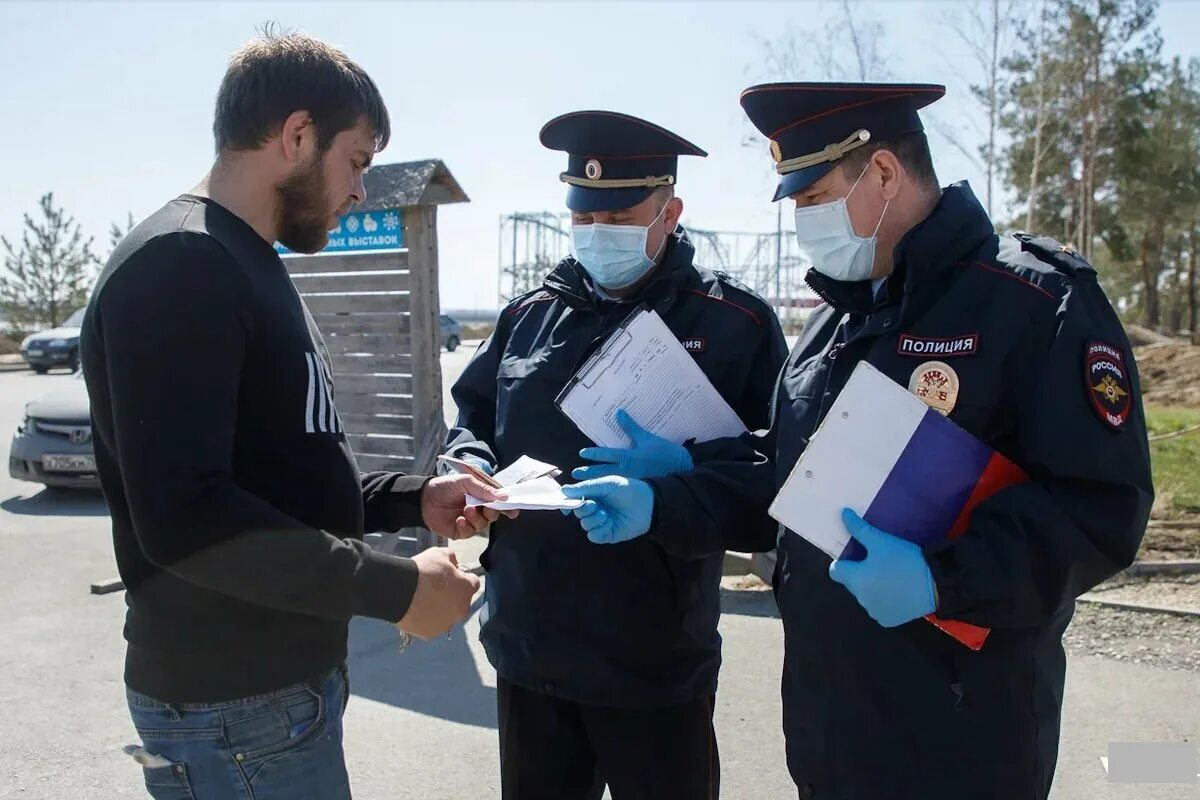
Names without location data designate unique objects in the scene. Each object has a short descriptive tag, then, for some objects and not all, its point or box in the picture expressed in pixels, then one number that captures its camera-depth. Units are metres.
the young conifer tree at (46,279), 29.08
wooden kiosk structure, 5.66
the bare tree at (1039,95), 14.68
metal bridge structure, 17.92
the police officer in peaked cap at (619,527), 2.30
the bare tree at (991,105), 13.51
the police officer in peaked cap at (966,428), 1.58
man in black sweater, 1.50
